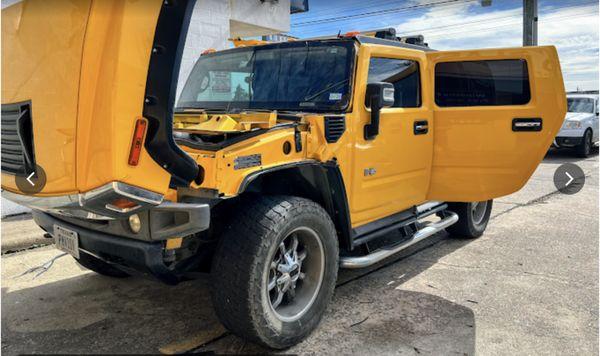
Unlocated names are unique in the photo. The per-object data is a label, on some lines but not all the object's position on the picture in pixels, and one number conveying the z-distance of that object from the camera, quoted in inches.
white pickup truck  555.2
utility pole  662.5
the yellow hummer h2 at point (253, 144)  92.9
